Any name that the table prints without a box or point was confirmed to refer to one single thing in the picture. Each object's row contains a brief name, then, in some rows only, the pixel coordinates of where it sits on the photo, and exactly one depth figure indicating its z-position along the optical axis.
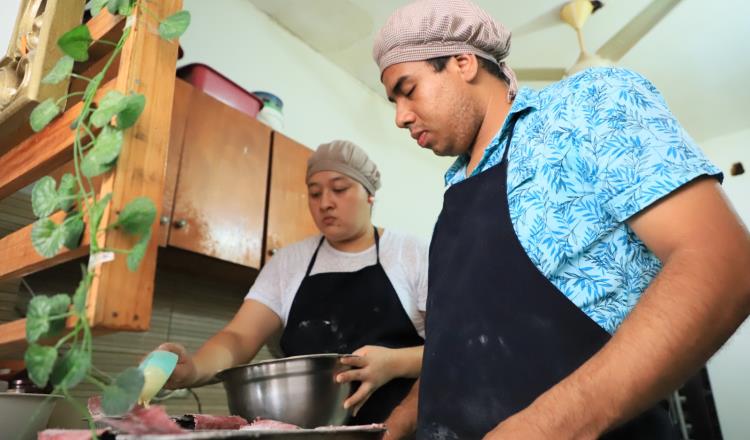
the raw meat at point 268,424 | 0.83
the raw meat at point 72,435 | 0.66
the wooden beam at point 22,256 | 0.73
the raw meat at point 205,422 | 0.90
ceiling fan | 2.85
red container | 2.12
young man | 0.68
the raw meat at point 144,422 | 0.60
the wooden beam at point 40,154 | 0.80
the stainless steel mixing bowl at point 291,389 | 1.02
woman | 1.62
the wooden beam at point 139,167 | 0.64
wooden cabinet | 1.91
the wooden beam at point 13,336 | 0.73
